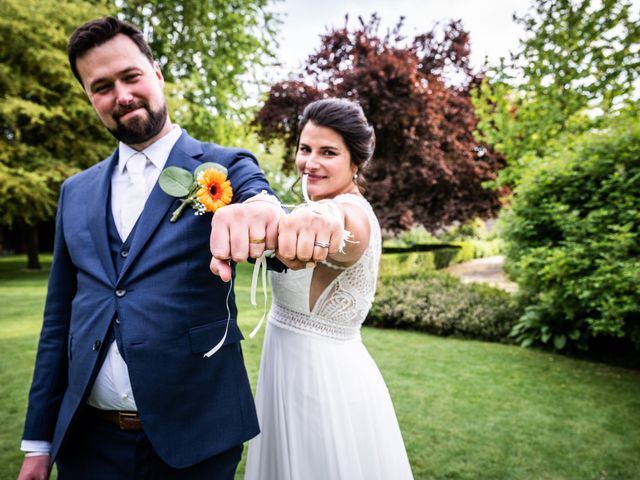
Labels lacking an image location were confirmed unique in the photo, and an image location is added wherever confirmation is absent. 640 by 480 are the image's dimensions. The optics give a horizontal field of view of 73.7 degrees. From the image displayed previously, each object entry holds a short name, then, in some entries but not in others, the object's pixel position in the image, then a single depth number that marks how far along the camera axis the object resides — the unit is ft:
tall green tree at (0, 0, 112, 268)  42.37
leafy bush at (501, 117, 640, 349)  17.11
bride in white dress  6.22
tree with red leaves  42.50
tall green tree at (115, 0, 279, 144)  45.34
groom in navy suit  4.86
